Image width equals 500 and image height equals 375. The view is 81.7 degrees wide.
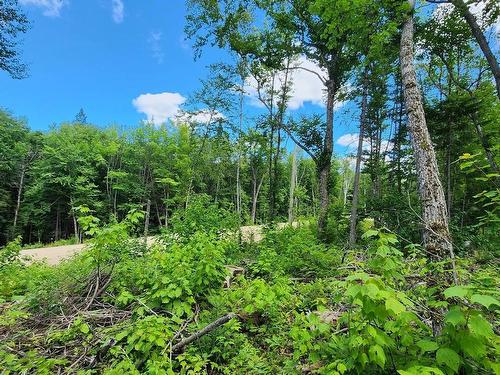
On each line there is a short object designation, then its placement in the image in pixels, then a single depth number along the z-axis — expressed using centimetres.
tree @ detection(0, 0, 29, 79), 906
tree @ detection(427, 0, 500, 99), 681
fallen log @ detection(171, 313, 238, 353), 346
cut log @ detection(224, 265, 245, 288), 524
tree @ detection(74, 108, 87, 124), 5155
